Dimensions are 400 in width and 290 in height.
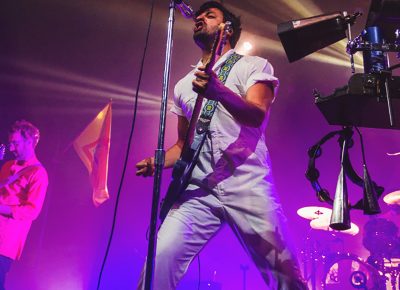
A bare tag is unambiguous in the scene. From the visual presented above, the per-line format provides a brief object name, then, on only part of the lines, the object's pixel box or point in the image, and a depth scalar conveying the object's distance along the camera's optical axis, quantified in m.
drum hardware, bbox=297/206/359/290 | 6.76
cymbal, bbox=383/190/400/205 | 6.39
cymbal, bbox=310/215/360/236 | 6.86
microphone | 2.22
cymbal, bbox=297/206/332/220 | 6.91
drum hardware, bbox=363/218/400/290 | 6.37
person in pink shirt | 4.28
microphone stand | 1.77
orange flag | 7.09
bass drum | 6.36
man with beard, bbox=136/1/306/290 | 1.90
